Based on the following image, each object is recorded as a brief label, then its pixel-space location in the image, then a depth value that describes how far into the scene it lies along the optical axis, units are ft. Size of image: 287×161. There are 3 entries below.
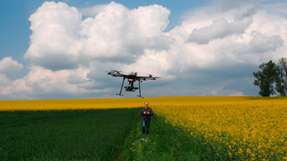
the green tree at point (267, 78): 347.97
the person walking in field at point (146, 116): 92.99
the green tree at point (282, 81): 350.43
